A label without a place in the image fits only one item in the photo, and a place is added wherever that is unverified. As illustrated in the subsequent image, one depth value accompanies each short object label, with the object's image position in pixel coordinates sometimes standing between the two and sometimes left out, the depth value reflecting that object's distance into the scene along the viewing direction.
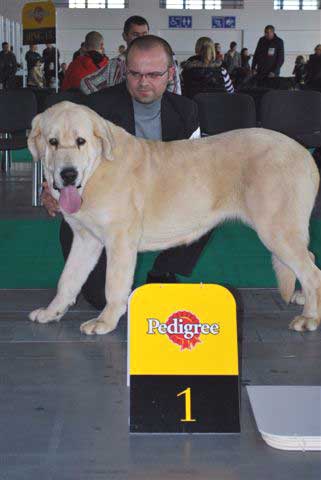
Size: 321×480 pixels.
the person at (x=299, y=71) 20.84
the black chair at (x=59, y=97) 7.59
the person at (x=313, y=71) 14.62
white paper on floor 2.62
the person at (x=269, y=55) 16.61
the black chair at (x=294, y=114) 8.18
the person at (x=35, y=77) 19.94
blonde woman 10.01
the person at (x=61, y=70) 21.77
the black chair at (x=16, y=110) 8.48
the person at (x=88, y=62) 9.34
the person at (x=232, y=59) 22.67
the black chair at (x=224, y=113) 8.06
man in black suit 4.21
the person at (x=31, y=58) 20.09
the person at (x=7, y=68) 19.59
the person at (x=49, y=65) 20.05
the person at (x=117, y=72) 6.38
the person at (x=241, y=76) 18.36
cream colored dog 3.68
